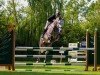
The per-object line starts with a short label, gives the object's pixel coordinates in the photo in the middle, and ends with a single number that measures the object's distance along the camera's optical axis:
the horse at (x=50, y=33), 22.36
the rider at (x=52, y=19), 22.63
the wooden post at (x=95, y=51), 14.52
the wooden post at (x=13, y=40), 14.09
